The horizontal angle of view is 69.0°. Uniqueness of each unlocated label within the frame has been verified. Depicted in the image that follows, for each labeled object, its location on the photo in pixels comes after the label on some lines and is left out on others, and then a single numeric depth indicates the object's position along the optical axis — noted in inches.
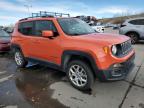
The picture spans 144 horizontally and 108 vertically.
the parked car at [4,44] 219.3
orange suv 94.1
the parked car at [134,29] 269.7
